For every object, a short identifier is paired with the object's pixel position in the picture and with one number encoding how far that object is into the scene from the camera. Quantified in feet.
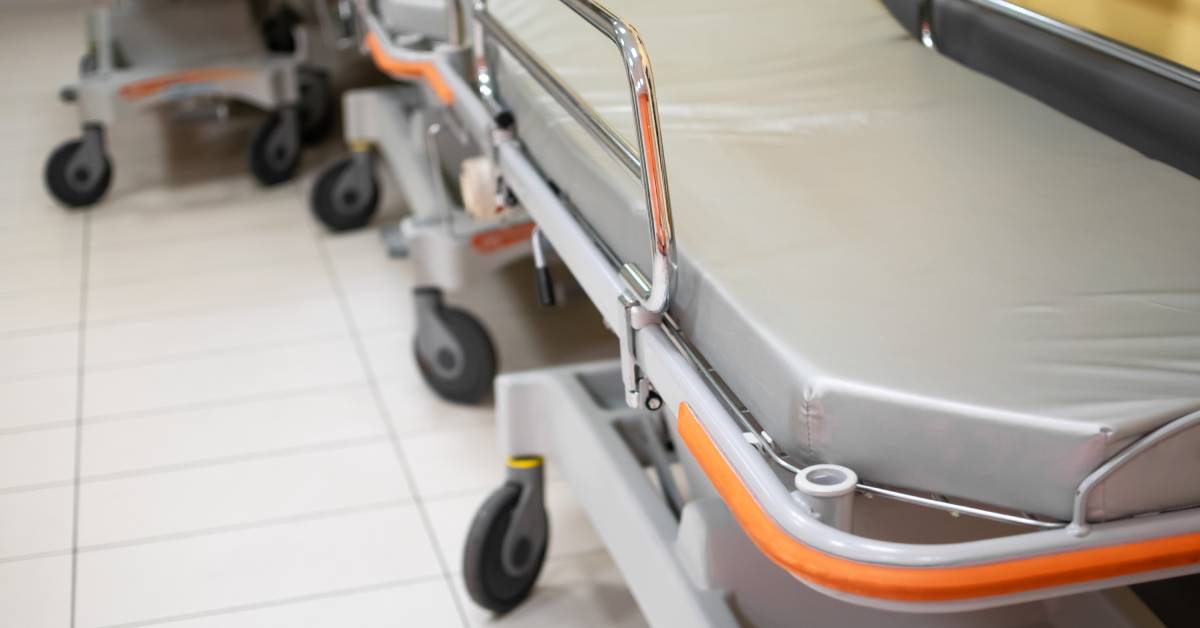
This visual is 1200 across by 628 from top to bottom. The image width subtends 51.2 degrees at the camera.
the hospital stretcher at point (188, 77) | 12.64
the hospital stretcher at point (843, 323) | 3.69
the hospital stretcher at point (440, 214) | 8.48
